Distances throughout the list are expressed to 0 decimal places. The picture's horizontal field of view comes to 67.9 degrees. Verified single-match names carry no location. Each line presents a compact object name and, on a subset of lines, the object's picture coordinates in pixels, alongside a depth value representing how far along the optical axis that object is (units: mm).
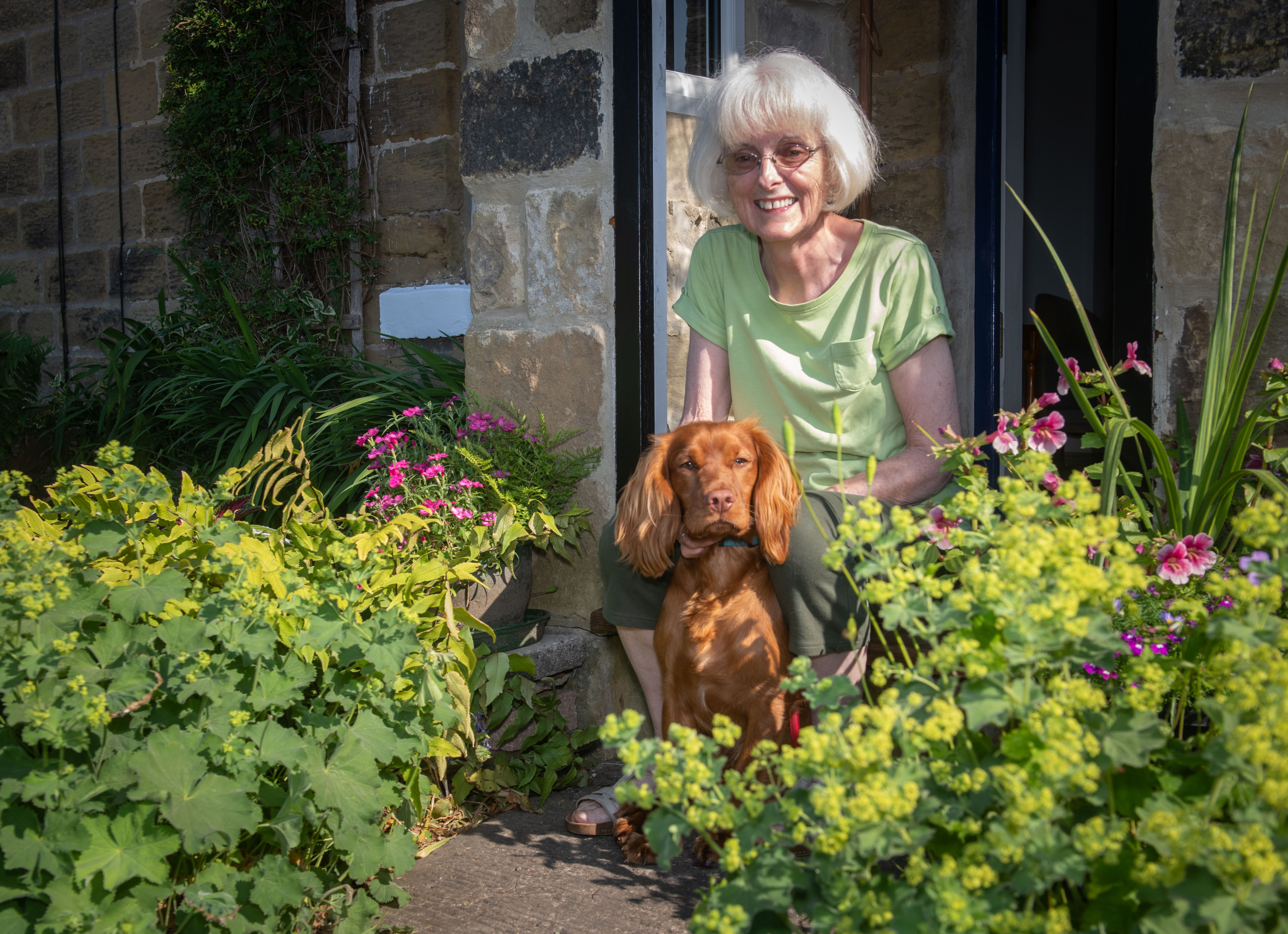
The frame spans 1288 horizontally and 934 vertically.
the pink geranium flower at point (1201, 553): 1527
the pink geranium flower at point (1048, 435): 1746
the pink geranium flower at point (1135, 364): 1937
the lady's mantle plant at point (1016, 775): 891
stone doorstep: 2629
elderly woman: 2188
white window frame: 2568
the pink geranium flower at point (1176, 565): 1519
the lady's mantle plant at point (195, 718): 1279
